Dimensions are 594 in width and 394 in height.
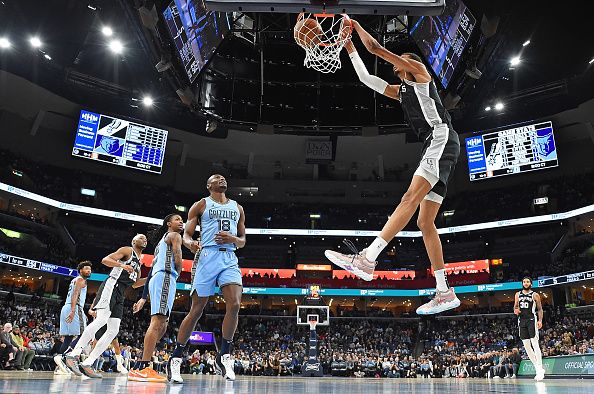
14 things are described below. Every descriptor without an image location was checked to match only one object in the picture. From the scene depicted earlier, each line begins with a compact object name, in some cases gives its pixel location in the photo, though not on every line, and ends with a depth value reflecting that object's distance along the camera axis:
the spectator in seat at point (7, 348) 12.05
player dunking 4.57
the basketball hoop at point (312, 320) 20.36
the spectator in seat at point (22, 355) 12.47
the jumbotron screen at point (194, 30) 15.05
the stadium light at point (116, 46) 20.19
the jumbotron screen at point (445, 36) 15.48
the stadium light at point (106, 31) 18.94
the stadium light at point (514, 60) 21.08
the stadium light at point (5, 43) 20.78
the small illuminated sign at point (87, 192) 31.77
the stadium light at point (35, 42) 20.31
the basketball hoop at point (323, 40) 5.56
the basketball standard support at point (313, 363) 19.66
